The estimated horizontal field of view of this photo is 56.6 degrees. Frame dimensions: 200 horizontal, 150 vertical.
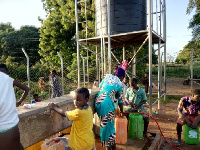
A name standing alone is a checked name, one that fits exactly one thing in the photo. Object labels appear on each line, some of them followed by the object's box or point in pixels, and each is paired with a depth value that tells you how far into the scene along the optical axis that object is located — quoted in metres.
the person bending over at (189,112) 4.19
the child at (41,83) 10.27
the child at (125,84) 6.24
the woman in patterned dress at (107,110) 3.03
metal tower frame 6.09
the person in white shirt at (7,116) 1.35
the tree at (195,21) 17.61
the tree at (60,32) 15.45
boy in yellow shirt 2.29
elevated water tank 6.80
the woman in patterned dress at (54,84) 7.37
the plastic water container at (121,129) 3.87
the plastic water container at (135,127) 4.17
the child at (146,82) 10.73
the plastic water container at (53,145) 2.21
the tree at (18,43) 24.59
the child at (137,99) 4.47
